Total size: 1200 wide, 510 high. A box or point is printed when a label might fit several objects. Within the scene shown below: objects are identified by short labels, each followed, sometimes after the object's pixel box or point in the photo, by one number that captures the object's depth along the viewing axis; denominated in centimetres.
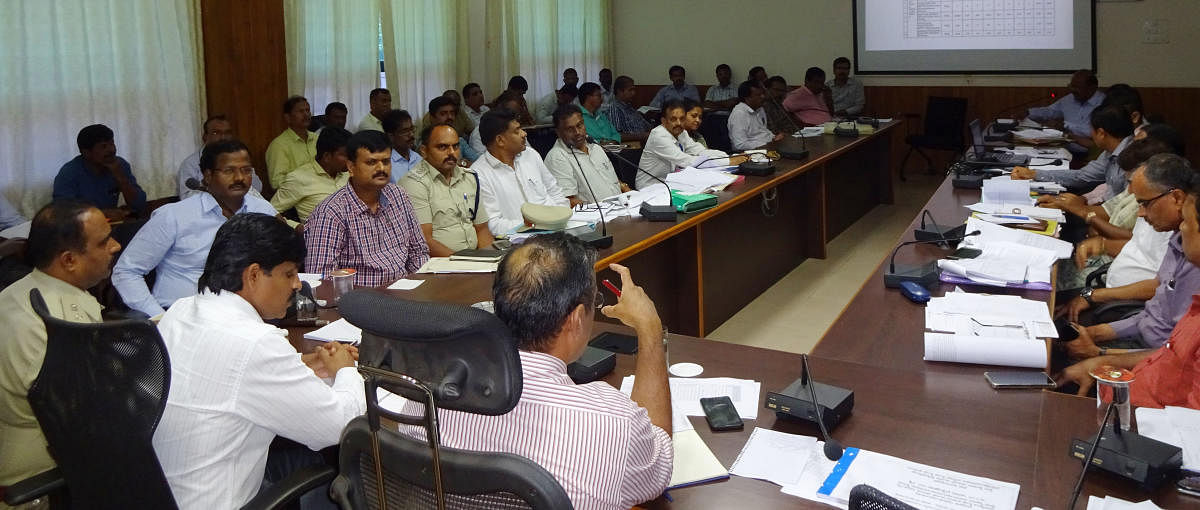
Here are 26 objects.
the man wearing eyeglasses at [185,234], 324
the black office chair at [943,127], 867
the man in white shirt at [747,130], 712
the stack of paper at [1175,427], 171
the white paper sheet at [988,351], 222
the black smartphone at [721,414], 192
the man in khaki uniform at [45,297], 214
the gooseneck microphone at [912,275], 293
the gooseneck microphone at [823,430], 175
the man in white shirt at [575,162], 496
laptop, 529
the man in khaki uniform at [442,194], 402
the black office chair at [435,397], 110
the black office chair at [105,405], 168
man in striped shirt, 138
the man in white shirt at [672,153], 563
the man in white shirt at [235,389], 181
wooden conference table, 167
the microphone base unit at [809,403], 190
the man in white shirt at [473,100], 803
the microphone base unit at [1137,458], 161
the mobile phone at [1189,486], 160
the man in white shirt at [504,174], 441
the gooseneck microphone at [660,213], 409
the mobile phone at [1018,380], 210
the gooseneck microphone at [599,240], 359
